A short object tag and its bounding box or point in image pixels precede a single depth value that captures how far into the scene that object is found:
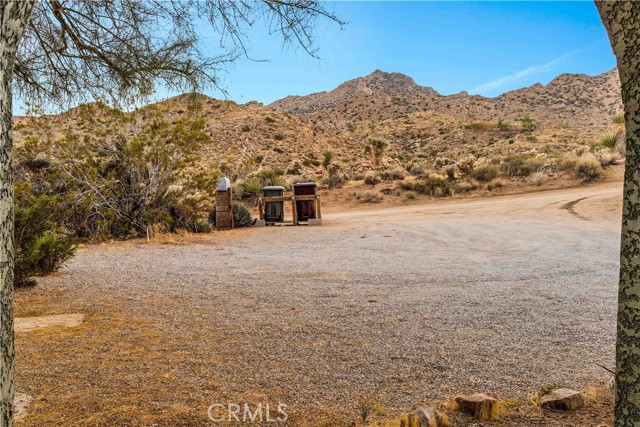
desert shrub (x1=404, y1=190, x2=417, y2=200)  27.45
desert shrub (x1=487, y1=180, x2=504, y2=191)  27.72
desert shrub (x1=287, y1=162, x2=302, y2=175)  41.03
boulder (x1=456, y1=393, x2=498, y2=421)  2.96
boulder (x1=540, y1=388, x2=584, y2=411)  3.08
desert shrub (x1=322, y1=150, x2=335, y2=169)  41.12
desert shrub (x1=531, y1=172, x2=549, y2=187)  27.40
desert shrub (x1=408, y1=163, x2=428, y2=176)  32.21
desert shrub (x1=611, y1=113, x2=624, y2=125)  27.86
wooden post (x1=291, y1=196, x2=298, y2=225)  17.60
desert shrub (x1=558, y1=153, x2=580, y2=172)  28.19
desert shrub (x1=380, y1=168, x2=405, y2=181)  31.94
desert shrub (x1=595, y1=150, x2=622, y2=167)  27.95
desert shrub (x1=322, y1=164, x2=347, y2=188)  32.38
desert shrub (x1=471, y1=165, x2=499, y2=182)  29.14
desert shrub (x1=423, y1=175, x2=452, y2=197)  28.00
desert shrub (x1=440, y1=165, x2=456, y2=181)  30.25
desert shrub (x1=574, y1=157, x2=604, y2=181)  26.70
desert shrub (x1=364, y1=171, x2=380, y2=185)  30.98
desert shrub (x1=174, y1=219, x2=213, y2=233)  14.33
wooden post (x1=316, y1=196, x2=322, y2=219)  17.84
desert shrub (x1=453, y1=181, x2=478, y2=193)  28.17
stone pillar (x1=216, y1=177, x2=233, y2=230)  16.44
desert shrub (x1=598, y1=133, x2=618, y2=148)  30.41
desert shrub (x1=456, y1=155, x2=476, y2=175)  30.25
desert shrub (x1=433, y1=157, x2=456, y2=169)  38.71
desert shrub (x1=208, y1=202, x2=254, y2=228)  17.20
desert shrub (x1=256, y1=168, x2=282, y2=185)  28.26
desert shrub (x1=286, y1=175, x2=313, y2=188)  34.16
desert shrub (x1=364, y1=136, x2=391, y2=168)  42.00
